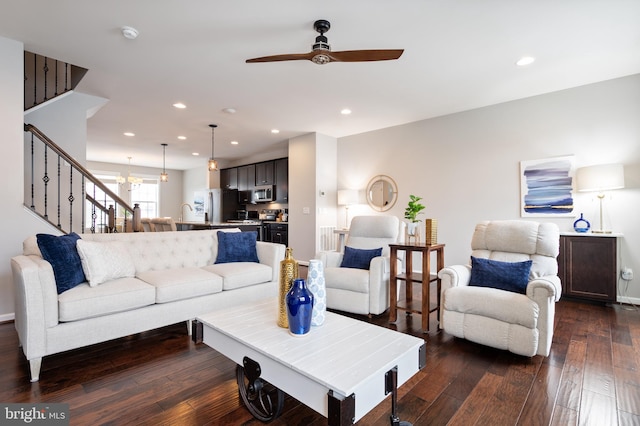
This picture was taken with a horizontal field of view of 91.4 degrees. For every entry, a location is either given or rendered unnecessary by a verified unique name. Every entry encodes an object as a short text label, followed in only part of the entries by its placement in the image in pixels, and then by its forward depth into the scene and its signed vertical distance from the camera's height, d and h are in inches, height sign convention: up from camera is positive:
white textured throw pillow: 93.0 -14.7
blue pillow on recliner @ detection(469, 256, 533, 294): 99.7 -20.0
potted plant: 121.6 -0.3
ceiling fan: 94.0 +48.8
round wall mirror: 221.9 +15.7
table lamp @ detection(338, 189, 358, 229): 235.3 +13.1
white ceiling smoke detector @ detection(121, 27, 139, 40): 105.0 +62.2
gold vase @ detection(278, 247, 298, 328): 68.7 -15.2
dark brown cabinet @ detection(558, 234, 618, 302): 136.8 -24.0
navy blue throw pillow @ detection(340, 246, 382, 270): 133.4 -18.7
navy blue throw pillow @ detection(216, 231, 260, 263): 135.3 -14.7
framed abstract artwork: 157.3 +14.2
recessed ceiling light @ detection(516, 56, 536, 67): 125.1 +62.5
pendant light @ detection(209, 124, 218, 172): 217.6 +34.7
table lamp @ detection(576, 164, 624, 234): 136.5 +15.9
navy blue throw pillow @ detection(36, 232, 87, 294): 86.7 -12.8
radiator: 243.3 -18.9
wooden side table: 113.1 -24.5
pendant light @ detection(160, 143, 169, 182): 285.1 +64.0
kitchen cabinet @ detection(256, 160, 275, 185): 300.6 +40.9
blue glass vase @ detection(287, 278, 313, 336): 62.2 -18.7
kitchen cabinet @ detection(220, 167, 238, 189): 345.1 +41.0
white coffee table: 47.3 -25.3
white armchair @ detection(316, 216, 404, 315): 121.7 -25.3
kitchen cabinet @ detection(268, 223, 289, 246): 272.2 -16.3
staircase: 164.7 +24.2
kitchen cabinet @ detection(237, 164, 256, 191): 322.0 +39.3
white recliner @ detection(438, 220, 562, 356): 87.4 -24.9
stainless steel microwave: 299.6 +20.4
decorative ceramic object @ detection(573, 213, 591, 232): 147.7 -5.3
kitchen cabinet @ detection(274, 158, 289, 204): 285.1 +32.1
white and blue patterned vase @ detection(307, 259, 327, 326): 68.7 -16.5
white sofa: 78.2 -23.8
